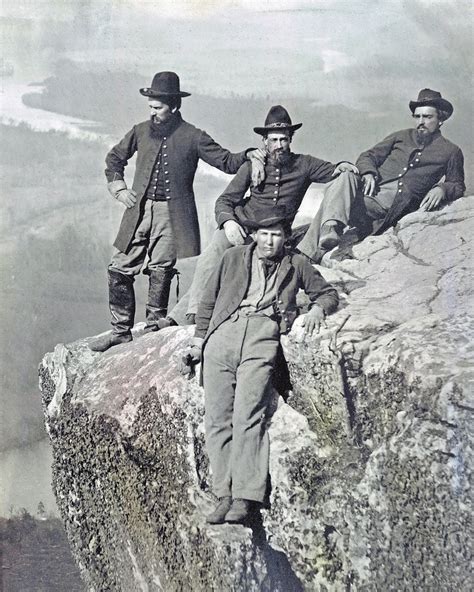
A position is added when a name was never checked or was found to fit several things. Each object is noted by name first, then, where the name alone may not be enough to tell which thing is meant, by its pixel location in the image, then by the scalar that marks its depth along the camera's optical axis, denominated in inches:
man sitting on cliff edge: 213.0
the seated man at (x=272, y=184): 233.8
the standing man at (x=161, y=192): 249.9
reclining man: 242.4
